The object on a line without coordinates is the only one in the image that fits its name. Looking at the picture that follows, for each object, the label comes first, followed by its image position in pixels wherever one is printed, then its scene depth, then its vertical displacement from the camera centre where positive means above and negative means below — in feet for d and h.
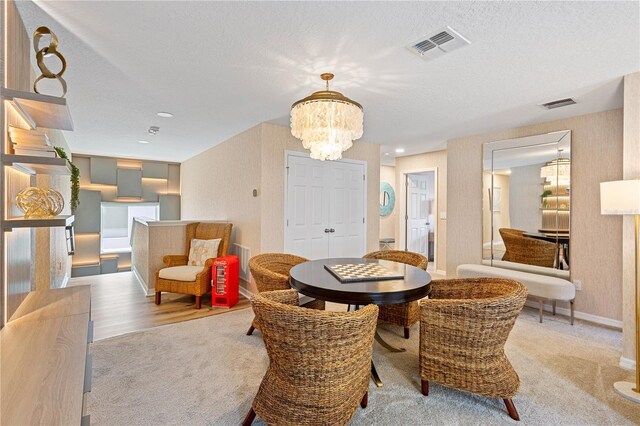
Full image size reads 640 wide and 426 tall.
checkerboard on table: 7.34 -1.51
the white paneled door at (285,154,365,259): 14.62 +0.25
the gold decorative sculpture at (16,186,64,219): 4.99 +0.17
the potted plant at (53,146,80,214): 12.42 +1.15
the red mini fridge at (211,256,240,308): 13.12 -3.00
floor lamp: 7.02 +0.14
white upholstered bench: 11.15 -2.64
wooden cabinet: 2.69 -1.63
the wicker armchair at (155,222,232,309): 12.97 -2.29
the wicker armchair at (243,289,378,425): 4.86 -2.42
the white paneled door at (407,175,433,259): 23.07 -0.01
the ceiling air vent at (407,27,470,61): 6.66 +3.82
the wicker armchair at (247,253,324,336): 8.36 -1.73
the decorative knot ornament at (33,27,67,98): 4.82 +2.52
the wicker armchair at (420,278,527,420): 6.15 -2.70
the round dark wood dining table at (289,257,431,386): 6.32 -1.60
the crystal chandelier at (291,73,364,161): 7.78 +2.35
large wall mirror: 12.60 +0.40
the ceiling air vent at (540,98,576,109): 10.54 +3.81
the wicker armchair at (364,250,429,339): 9.81 -3.15
